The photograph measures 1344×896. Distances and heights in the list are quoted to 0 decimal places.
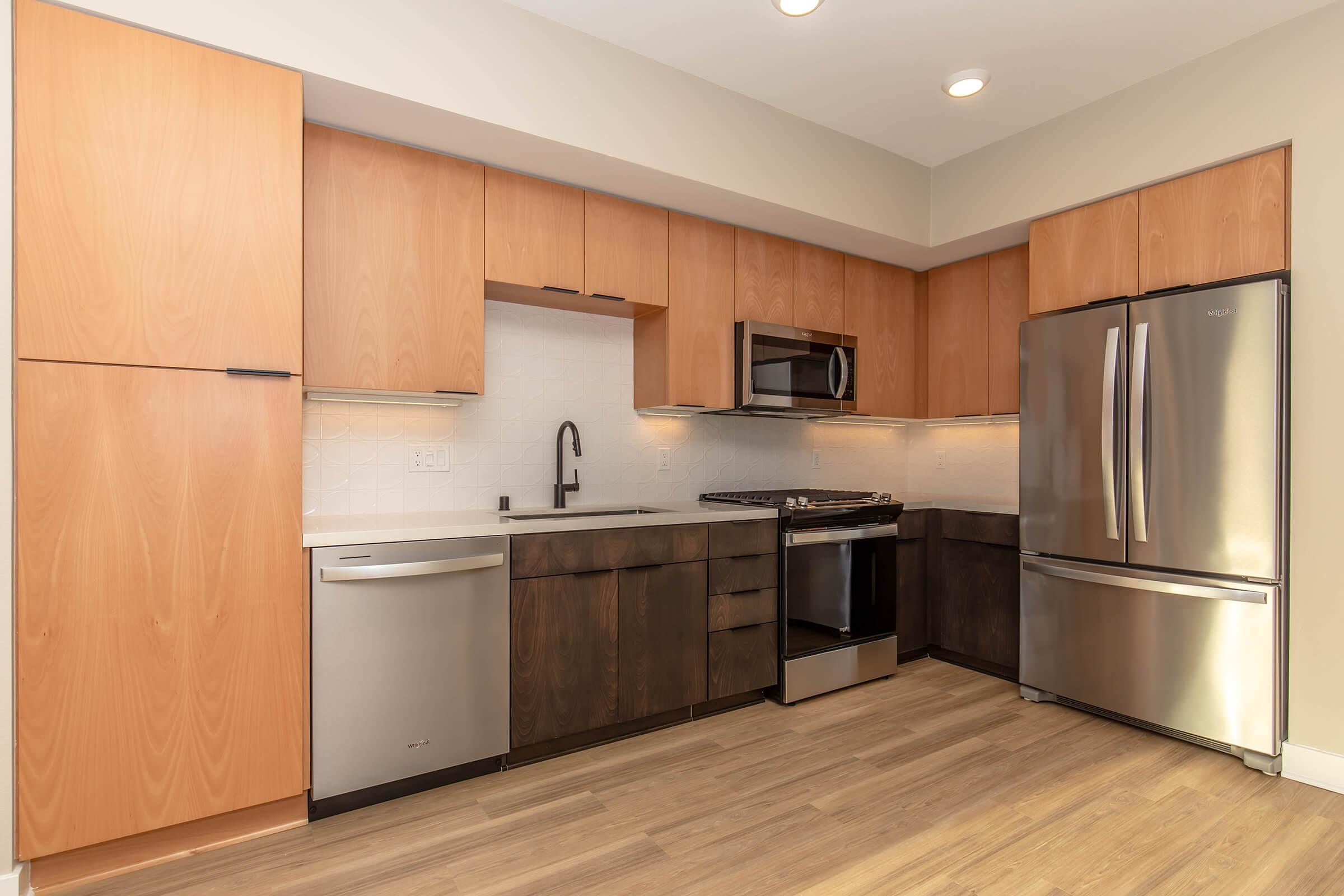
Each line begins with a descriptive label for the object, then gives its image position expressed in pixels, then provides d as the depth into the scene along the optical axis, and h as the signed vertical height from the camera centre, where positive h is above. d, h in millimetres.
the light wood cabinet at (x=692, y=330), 3111 +547
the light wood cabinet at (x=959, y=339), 3883 +637
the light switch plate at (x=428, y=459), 2756 -53
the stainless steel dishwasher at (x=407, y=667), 2092 -724
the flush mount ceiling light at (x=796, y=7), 2270 +1491
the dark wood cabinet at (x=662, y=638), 2689 -791
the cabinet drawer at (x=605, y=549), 2457 -402
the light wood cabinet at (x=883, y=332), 3850 +669
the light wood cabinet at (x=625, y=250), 2877 +861
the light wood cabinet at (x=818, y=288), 3570 +853
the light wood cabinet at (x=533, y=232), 2635 +864
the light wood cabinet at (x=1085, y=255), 2922 +867
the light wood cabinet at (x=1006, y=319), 3688 +701
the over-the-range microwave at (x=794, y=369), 3254 +391
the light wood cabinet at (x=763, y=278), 3336 +854
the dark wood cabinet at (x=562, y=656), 2441 -785
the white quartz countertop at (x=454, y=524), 2115 -281
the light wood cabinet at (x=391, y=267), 2314 +647
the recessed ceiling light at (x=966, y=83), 2719 +1494
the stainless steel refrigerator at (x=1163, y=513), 2445 -270
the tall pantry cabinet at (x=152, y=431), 1719 +42
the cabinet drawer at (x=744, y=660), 2938 -956
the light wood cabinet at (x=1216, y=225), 2508 +871
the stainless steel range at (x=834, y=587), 3141 -697
